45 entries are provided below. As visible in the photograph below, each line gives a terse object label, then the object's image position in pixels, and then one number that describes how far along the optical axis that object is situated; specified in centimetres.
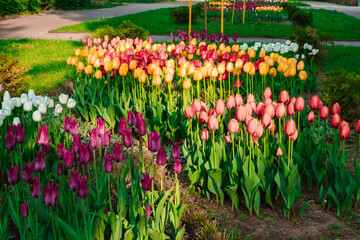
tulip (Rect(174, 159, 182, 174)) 264
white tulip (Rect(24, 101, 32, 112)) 353
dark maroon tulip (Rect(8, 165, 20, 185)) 227
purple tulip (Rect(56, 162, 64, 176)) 246
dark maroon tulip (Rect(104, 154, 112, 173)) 245
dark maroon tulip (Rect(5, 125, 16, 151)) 262
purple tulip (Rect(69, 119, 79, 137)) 292
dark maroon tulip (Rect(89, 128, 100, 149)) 260
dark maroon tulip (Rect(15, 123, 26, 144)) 273
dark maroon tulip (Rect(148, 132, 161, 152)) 254
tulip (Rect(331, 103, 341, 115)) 343
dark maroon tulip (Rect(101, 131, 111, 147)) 271
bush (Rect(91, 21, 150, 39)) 888
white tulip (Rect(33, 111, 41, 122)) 335
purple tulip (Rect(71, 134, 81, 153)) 264
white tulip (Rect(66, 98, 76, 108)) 377
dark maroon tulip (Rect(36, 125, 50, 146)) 271
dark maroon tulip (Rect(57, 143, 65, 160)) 266
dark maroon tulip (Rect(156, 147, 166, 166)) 254
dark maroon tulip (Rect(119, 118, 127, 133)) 283
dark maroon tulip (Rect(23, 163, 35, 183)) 226
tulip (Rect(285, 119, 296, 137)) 304
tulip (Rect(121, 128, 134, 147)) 262
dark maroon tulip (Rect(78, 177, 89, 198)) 220
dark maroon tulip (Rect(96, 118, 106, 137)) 276
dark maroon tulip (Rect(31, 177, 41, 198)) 218
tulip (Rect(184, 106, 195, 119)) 348
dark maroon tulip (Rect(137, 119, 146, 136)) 270
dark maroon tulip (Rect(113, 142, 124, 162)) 250
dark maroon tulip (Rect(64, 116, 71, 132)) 308
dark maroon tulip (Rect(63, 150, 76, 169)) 246
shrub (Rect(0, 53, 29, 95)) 559
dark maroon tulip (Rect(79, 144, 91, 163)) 248
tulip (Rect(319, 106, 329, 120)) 341
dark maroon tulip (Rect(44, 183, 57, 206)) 217
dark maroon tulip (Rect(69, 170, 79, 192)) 224
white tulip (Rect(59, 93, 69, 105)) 385
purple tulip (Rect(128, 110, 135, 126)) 291
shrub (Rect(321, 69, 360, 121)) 519
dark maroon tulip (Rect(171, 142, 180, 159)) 272
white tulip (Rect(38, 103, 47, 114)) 346
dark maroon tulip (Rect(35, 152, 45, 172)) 245
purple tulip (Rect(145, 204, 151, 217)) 234
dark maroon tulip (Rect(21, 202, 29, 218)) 216
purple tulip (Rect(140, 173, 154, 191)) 238
